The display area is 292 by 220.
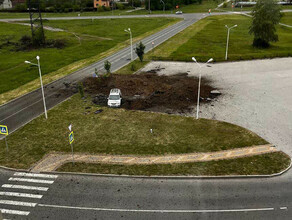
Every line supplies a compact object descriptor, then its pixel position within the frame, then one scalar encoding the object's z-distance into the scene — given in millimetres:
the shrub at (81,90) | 40156
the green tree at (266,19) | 65188
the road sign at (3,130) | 24391
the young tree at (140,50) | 55334
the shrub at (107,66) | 47681
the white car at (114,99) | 36594
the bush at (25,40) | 76475
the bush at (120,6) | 143100
